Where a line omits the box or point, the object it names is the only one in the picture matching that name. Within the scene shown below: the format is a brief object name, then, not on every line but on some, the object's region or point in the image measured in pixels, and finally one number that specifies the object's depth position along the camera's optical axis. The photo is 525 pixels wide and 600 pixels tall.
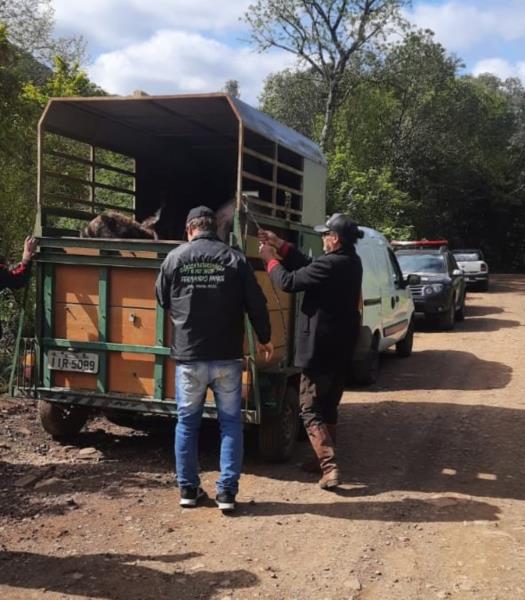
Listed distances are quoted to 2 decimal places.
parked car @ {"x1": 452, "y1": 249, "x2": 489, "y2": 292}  26.52
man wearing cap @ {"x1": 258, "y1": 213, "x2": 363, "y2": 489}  5.24
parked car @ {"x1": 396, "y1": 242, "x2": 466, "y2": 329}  14.94
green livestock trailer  5.48
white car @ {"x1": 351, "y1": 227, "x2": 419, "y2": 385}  8.94
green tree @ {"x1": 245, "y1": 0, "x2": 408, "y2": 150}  30.33
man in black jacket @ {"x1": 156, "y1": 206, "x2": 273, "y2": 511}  4.66
